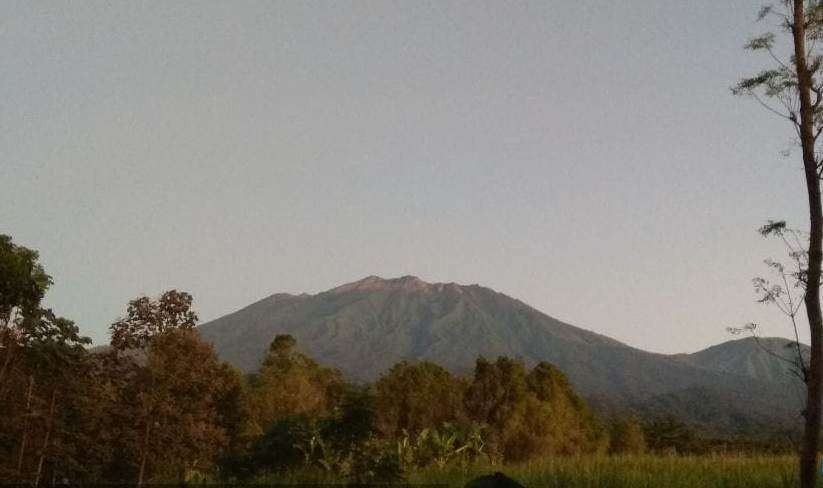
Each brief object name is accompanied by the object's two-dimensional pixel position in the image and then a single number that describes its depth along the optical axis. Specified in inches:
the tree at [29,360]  812.0
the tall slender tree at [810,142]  517.3
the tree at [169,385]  852.0
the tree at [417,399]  2186.3
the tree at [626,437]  2541.8
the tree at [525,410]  1991.9
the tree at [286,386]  1871.3
